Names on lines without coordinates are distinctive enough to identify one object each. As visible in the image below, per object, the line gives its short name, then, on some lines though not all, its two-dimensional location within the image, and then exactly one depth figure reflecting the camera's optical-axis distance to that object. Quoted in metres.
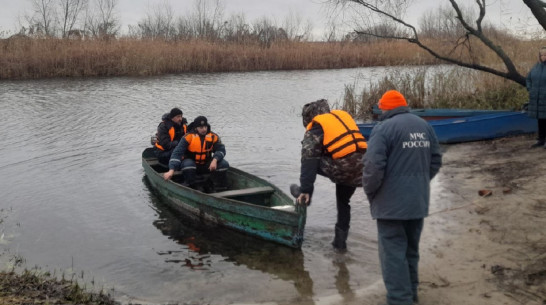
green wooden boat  6.18
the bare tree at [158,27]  43.53
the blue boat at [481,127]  10.60
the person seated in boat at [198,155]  7.99
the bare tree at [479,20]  9.28
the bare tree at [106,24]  42.05
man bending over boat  5.26
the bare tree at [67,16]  43.38
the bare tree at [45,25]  27.43
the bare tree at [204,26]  39.31
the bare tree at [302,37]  32.53
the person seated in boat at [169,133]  9.27
